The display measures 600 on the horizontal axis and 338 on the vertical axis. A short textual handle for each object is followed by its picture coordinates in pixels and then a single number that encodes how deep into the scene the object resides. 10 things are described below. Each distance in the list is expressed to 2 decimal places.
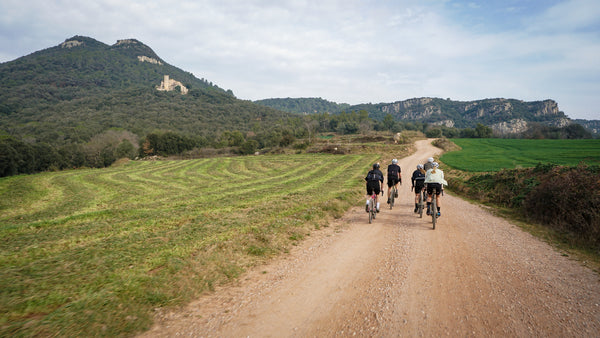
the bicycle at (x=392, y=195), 12.81
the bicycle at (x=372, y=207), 10.51
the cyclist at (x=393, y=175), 12.55
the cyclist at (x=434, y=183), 9.96
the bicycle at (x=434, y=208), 9.50
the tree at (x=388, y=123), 132.00
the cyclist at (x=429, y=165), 11.03
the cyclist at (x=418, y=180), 11.50
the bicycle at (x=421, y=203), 11.06
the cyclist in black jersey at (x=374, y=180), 10.25
